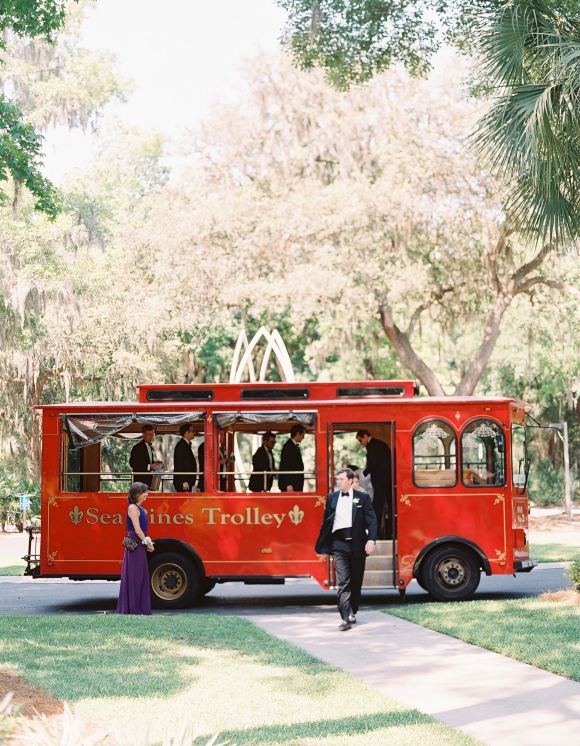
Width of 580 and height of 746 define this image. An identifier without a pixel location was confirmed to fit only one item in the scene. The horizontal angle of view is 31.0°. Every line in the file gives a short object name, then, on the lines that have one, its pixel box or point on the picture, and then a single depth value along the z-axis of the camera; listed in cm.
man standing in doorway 1506
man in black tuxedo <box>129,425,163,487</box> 1505
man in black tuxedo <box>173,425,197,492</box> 1505
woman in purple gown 1345
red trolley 1474
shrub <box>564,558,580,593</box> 1352
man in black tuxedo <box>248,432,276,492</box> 1503
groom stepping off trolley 1237
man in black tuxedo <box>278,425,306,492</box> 1501
